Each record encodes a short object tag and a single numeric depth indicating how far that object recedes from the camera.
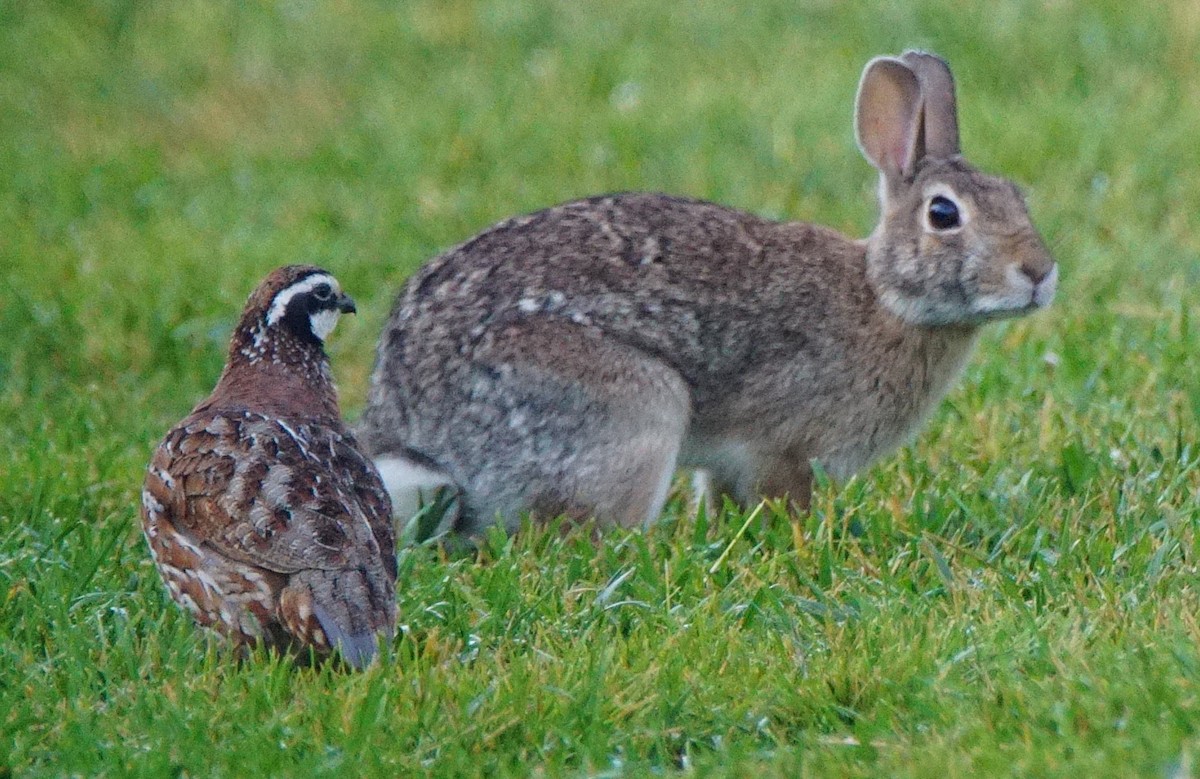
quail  9.34
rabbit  12.27
